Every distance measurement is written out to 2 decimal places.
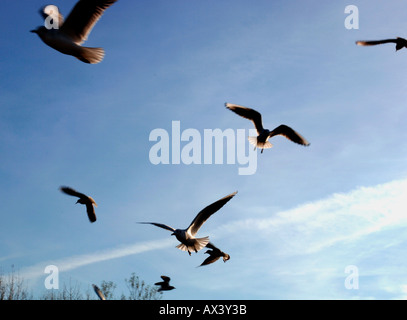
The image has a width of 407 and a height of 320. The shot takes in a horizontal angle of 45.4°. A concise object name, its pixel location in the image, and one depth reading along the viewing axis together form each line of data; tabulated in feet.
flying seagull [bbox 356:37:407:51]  38.14
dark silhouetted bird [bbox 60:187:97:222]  41.06
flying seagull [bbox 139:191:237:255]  34.68
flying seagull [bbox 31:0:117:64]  32.55
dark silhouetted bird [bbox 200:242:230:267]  38.93
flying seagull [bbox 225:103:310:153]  46.37
